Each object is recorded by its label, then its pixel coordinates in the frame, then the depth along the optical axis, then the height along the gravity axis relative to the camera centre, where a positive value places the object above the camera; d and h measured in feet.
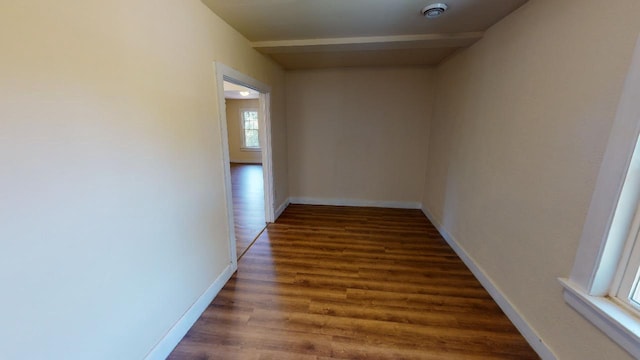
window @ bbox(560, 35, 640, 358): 3.50 -1.59
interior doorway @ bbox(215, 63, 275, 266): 7.50 -2.38
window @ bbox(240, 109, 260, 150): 28.40 -0.43
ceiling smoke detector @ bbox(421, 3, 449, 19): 6.06 +2.86
